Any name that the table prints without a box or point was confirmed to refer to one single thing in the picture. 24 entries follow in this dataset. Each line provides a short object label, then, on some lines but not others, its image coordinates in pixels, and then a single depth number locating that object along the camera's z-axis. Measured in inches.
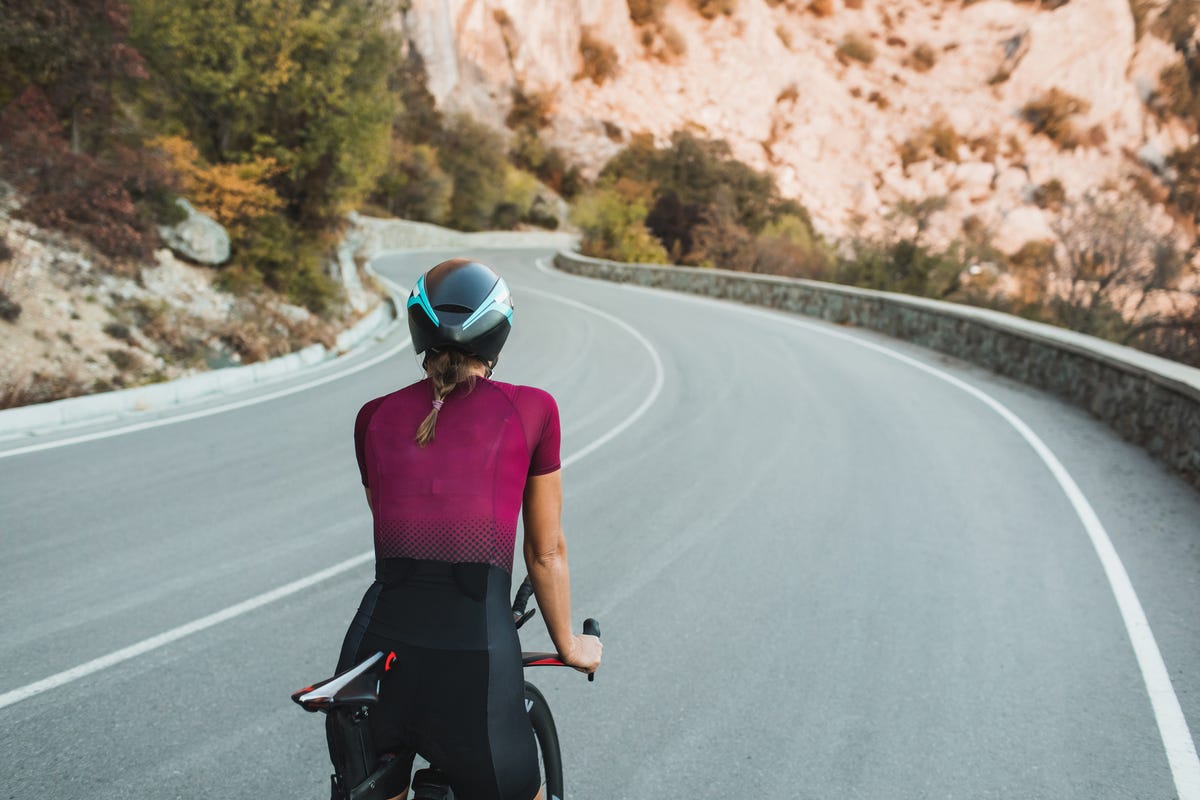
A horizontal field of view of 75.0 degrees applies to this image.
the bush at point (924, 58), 3275.1
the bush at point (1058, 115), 2915.8
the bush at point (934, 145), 2920.8
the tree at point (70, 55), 470.6
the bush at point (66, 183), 473.1
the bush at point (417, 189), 1899.5
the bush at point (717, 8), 3110.2
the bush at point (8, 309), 390.0
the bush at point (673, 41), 3048.7
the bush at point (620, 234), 1412.4
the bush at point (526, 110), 2684.5
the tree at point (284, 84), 655.1
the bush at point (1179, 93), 3137.3
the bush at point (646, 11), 3070.9
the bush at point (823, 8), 3383.4
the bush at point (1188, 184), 2664.9
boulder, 542.3
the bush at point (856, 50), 3255.4
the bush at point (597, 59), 2886.3
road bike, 63.7
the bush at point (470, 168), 2128.4
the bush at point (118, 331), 435.1
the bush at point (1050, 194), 2683.1
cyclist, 68.9
